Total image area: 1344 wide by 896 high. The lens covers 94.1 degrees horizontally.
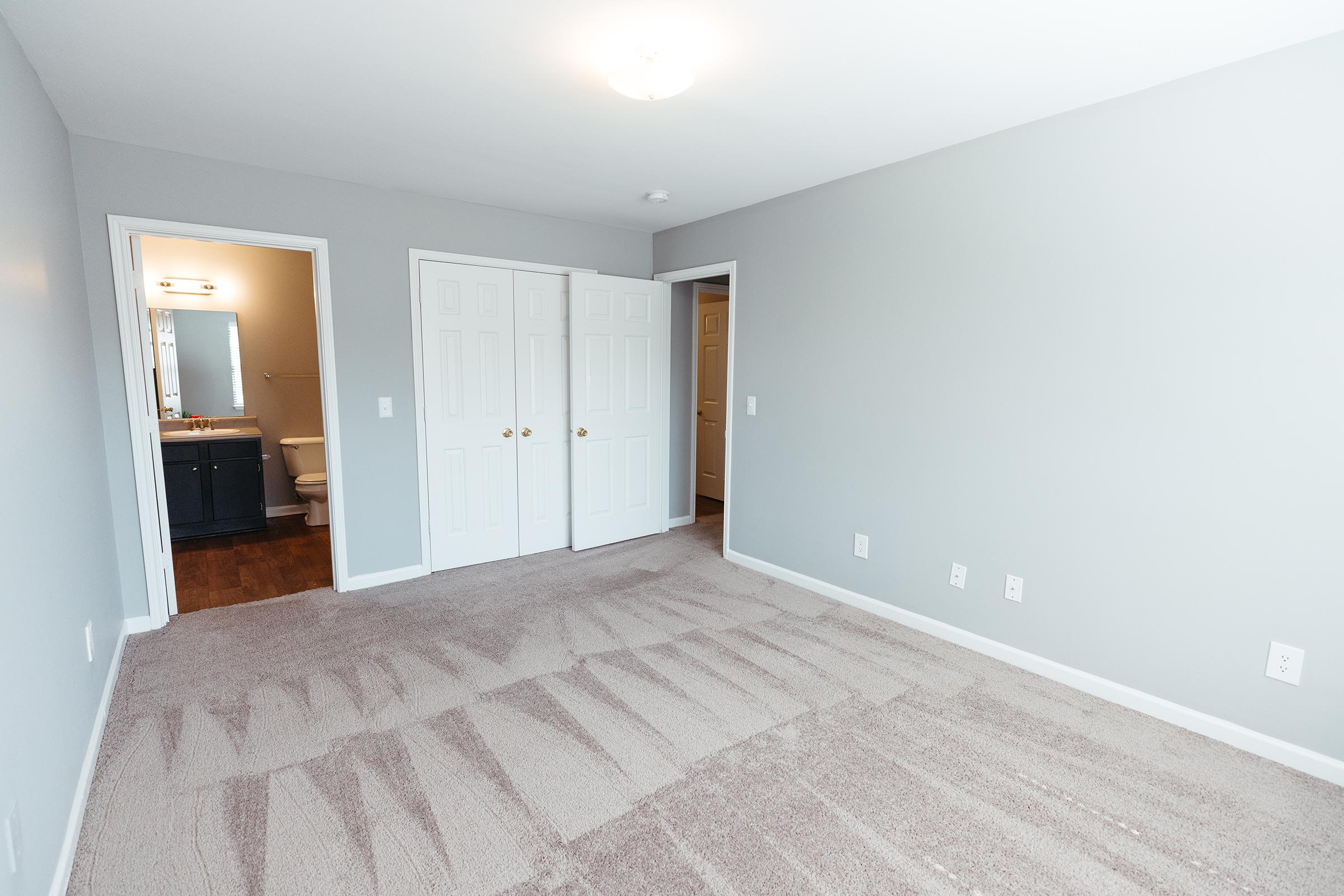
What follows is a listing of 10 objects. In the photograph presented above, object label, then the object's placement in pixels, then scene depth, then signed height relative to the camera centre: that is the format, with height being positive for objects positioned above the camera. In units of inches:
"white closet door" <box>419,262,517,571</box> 154.9 -9.0
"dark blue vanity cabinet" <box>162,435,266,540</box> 187.9 -34.4
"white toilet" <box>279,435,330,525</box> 206.7 -30.0
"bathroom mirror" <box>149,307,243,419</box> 200.2 +3.9
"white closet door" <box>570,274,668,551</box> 174.1 -8.8
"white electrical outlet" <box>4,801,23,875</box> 51.4 -38.9
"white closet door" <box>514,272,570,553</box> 168.9 -8.5
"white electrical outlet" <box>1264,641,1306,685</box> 84.7 -38.5
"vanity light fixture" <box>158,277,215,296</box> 199.6 +28.6
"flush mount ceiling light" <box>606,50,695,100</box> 80.6 +39.0
